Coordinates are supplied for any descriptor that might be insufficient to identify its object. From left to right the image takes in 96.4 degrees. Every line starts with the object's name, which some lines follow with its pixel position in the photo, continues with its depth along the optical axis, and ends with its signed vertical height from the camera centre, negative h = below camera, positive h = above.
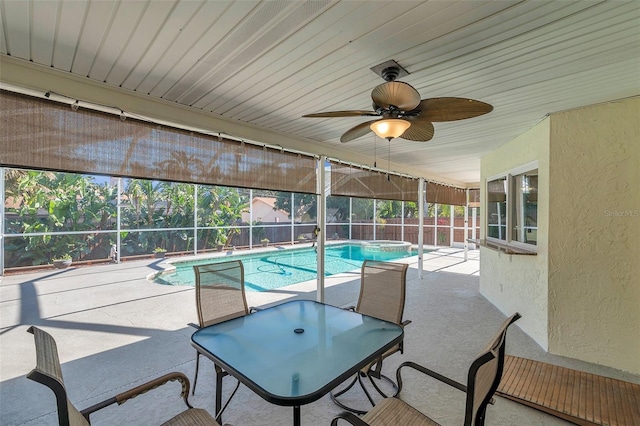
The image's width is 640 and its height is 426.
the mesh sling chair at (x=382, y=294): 2.44 -0.75
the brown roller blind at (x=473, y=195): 9.29 +0.61
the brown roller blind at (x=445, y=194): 7.63 +0.55
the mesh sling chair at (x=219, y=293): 2.45 -0.72
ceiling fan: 1.68 +0.66
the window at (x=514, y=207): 3.60 +0.09
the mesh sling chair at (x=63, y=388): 0.98 -0.72
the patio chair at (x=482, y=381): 1.19 -0.74
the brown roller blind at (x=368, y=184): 4.69 +0.54
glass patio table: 1.43 -0.85
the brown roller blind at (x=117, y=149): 2.03 +0.57
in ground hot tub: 12.45 -1.46
